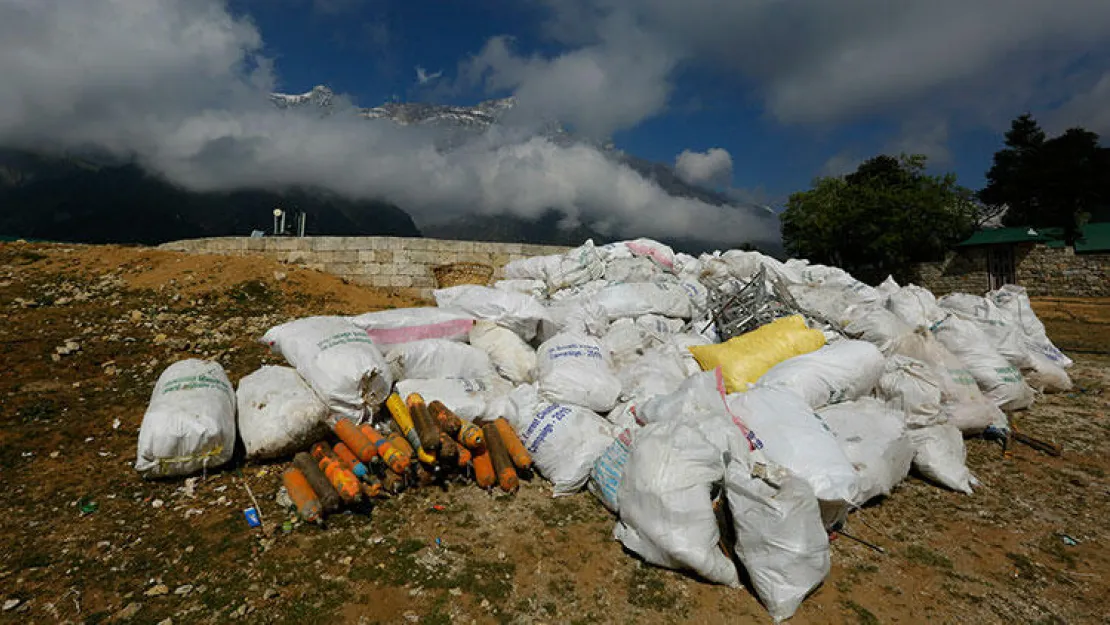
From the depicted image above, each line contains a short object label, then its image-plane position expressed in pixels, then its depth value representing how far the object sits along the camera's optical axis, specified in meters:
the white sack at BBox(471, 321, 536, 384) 3.95
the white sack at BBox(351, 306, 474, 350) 3.85
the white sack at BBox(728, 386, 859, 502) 2.14
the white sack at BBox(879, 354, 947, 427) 3.06
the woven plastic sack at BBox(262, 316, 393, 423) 2.93
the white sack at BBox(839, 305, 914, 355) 4.03
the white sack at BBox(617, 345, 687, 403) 3.38
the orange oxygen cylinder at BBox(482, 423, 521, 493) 2.70
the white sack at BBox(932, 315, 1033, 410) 3.99
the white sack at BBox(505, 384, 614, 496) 2.72
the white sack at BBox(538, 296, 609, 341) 4.43
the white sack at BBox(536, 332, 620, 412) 3.22
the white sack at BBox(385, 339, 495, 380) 3.57
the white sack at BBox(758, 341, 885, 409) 3.02
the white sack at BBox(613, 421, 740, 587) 1.95
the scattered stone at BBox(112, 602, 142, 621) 1.76
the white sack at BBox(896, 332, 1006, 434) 3.39
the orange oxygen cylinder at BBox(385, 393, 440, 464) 2.68
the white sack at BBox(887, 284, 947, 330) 4.77
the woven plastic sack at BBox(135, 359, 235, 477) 2.58
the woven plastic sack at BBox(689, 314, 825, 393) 3.35
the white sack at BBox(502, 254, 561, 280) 6.86
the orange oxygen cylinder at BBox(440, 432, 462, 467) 2.66
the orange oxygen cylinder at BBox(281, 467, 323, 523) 2.32
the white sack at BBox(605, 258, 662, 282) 6.20
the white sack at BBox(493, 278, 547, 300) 6.55
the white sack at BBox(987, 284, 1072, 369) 5.34
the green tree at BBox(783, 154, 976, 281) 19.28
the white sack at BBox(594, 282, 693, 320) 4.95
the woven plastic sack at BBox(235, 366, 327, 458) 2.82
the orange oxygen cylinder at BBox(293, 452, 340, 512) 2.37
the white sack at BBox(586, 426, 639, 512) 2.49
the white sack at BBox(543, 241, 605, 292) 6.43
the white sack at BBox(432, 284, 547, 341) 4.31
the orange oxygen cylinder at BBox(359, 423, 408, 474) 2.57
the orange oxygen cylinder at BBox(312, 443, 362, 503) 2.40
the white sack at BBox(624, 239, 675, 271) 6.93
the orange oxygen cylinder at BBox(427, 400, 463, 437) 2.79
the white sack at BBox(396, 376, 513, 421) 3.16
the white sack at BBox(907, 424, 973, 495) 2.87
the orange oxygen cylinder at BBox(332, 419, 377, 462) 2.62
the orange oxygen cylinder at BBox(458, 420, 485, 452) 2.78
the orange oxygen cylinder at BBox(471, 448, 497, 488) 2.74
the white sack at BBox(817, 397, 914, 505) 2.55
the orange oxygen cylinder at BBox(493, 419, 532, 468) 2.79
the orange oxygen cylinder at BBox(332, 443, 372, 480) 2.54
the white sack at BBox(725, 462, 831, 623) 1.84
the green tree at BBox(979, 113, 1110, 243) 22.11
